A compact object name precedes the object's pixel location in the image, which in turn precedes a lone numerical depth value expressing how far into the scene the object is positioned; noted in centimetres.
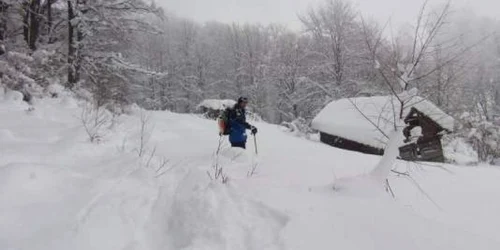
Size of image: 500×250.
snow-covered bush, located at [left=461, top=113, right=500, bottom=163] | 2200
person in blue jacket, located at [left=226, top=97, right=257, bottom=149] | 696
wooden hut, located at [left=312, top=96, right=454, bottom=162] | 1614
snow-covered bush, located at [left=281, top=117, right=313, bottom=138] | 2052
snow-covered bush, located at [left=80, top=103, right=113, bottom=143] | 605
